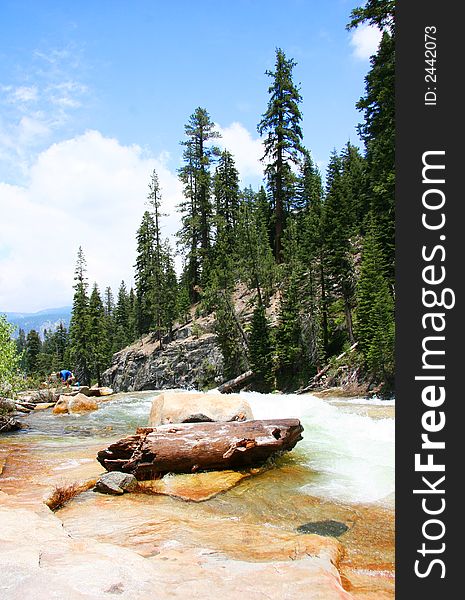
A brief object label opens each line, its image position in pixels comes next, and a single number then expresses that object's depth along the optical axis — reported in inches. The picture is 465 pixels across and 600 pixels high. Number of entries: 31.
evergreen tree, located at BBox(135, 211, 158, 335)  2004.2
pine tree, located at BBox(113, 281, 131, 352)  3263.3
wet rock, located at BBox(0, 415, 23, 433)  623.9
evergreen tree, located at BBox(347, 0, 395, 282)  656.4
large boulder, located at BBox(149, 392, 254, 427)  406.9
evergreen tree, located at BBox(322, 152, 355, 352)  1187.9
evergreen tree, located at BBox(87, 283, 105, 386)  2187.5
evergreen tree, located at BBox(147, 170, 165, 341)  1899.6
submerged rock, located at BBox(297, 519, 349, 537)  222.1
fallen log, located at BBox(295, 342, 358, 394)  1137.4
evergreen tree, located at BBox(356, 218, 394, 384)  862.5
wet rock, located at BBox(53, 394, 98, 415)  880.3
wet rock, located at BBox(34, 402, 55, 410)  1015.6
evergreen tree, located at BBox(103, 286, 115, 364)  3058.6
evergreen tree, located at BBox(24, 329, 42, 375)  3951.8
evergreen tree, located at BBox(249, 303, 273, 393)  1325.0
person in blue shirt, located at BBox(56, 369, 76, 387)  1547.7
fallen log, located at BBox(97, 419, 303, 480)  322.2
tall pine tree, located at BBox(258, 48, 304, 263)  1549.0
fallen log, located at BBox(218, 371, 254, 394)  1392.7
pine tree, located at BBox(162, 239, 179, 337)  1871.2
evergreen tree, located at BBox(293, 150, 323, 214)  2187.9
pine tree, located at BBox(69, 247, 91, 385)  2166.6
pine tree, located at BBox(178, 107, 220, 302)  1893.5
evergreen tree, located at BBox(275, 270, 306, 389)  1275.8
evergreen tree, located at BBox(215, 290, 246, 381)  1465.3
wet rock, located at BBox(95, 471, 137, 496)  290.8
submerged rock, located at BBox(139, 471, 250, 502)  286.4
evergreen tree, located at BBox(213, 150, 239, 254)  2161.7
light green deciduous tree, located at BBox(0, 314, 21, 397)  604.1
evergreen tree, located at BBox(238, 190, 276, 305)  1440.7
